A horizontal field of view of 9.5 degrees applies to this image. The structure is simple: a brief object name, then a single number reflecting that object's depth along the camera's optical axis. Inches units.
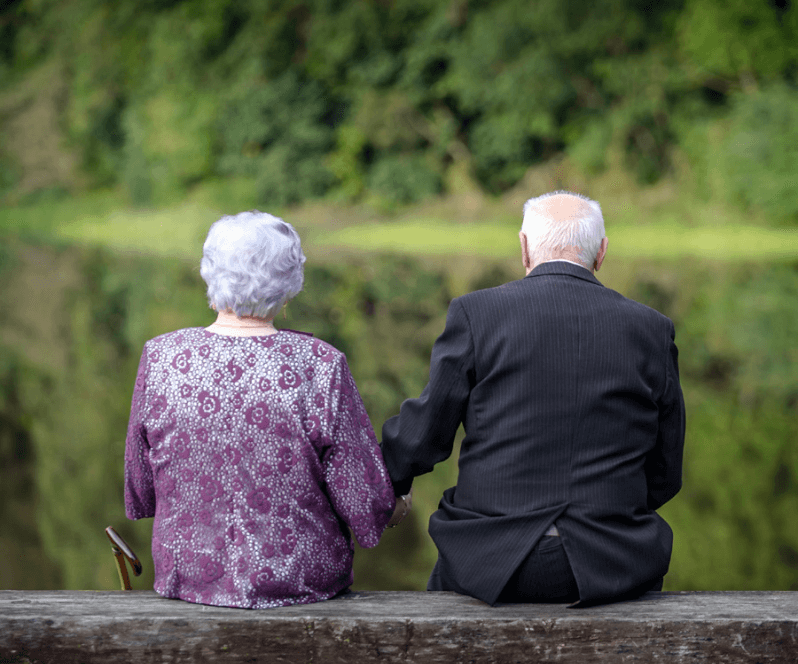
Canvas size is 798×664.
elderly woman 382.5
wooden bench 377.0
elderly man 381.1
